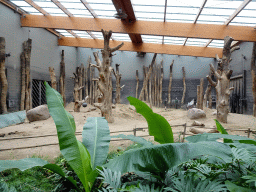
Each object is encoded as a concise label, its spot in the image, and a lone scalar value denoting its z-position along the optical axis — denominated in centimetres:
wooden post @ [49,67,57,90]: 742
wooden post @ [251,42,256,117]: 715
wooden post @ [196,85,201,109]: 794
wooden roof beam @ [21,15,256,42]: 711
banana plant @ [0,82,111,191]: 100
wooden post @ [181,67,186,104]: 1230
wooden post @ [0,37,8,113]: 584
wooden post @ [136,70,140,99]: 1246
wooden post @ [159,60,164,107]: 1202
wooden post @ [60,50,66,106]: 864
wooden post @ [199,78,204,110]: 798
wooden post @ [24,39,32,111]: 716
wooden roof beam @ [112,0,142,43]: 574
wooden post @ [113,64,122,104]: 1013
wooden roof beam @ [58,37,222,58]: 1026
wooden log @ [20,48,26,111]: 709
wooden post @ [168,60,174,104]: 1223
